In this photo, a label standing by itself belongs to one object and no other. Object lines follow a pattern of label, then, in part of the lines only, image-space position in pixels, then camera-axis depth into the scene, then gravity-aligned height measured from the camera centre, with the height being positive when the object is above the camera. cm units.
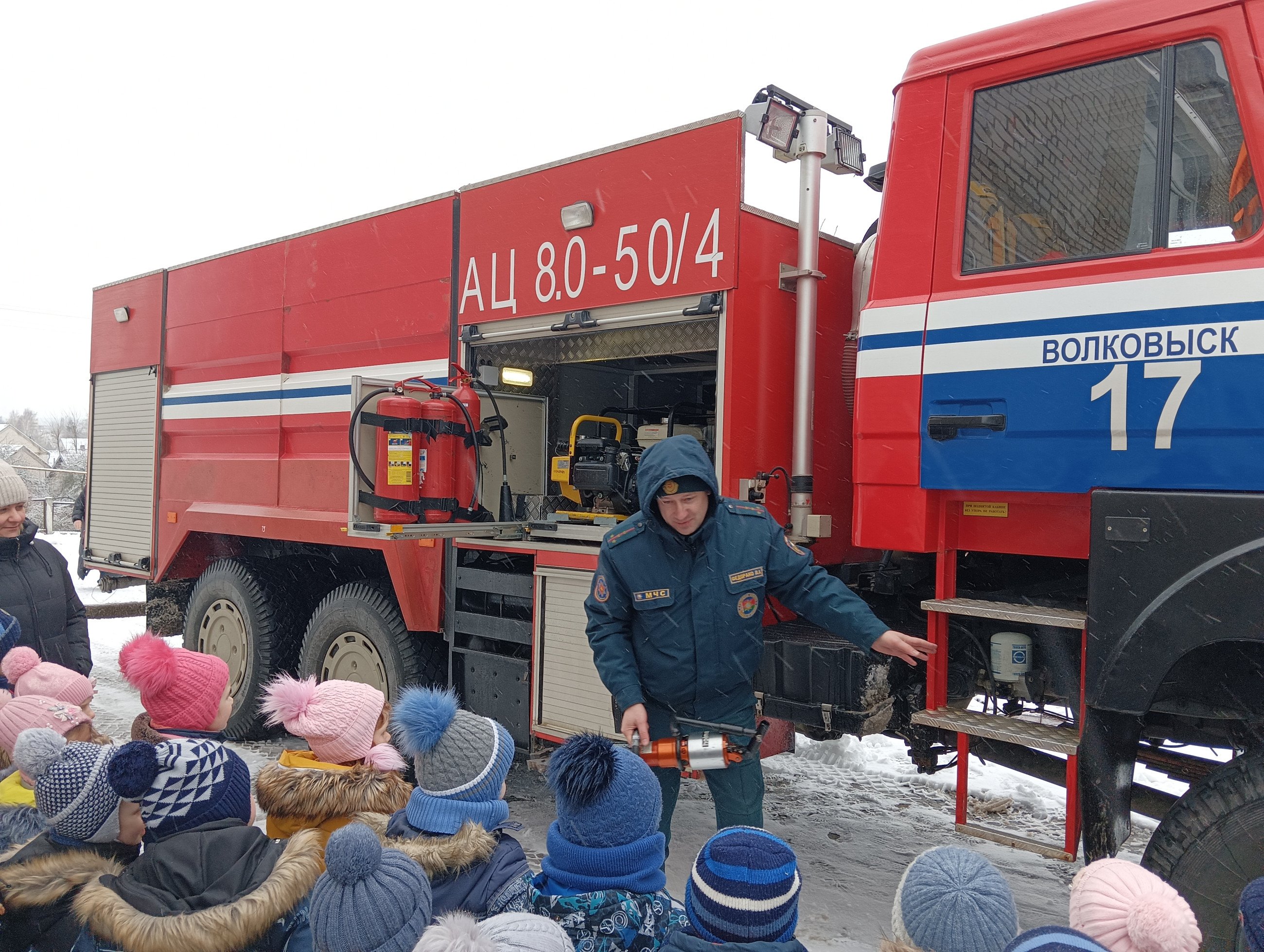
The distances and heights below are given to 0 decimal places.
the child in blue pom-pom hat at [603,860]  161 -69
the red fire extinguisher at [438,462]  416 +7
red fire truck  240 +28
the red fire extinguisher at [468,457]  425 +10
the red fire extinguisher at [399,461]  409 +6
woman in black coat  359 -51
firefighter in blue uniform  277 -36
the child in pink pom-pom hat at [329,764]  213 -72
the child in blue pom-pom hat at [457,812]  174 -67
